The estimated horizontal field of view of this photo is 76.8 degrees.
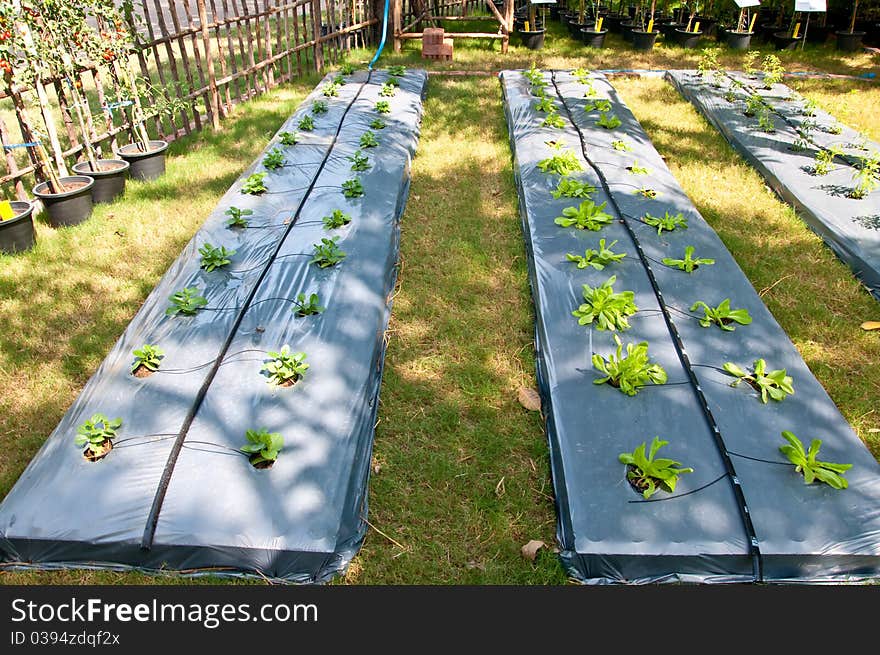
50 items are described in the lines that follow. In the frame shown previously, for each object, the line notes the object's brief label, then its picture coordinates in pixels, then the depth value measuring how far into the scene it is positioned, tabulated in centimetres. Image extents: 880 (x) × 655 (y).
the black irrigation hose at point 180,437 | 207
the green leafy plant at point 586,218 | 389
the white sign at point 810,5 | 779
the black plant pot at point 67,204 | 411
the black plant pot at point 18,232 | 378
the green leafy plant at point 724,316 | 302
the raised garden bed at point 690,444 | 204
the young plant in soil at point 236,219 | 393
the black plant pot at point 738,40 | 949
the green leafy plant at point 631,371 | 261
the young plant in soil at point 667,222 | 390
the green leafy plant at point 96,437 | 233
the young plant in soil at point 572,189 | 431
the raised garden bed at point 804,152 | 400
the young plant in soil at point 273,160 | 476
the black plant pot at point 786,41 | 948
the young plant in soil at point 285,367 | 268
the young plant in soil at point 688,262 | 345
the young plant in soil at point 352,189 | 432
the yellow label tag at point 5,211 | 379
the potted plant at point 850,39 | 918
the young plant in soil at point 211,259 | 349
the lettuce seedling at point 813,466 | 220
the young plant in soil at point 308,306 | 310
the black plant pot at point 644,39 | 953
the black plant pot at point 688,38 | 981
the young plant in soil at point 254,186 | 437
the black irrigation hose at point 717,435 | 203
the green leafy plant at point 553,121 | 566
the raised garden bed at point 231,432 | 208
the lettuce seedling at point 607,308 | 300
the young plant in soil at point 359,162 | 475
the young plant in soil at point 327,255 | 349
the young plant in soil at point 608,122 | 566
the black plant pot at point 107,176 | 450
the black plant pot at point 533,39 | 971
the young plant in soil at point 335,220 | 389
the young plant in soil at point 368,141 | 520
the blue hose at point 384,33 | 862
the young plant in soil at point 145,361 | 273
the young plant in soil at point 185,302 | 310
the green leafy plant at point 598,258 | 348
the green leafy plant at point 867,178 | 432
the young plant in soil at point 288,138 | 523
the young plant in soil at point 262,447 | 229
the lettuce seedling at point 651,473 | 220
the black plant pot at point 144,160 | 490
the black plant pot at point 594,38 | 991
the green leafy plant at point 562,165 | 471
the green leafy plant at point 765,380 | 259
